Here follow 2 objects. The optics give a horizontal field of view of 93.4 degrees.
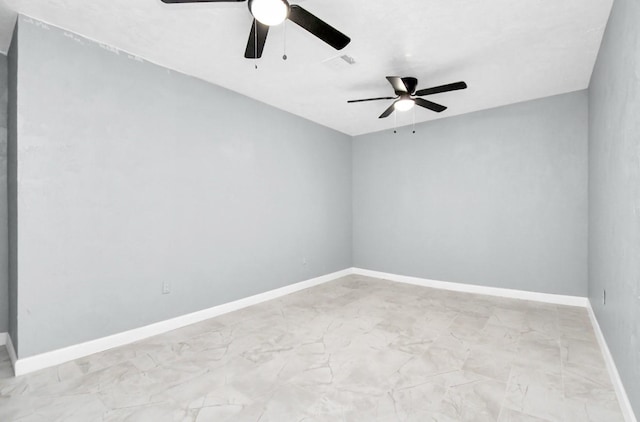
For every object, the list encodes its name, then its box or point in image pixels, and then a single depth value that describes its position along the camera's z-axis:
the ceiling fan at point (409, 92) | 3.11
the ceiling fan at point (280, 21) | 1.87
